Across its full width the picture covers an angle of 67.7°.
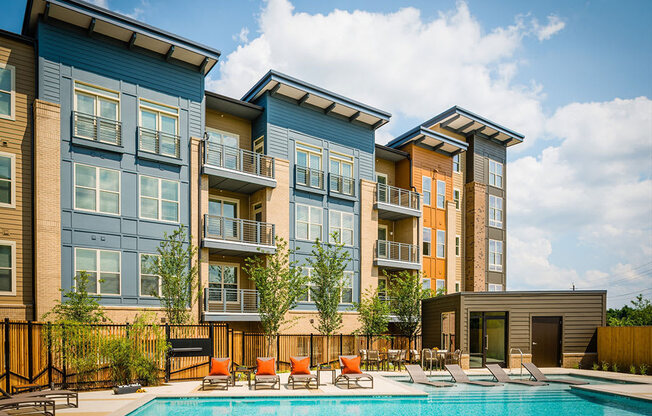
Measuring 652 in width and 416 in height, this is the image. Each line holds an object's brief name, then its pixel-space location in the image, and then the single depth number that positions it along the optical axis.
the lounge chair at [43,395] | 10.62
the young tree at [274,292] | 19.52
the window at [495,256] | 31.42
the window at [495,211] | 31.84
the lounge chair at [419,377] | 16.08
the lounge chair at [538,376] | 17.14
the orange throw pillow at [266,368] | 15.23
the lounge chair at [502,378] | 16.43
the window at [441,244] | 29.39
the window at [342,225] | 24.52
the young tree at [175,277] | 17.84
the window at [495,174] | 32.34
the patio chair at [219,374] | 14.57
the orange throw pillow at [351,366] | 15.88
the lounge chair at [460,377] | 16.48
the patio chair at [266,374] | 14.79
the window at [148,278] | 18.48
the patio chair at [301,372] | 15.11
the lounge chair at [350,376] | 15.24
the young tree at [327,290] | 21.25
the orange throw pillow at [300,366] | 15.60
